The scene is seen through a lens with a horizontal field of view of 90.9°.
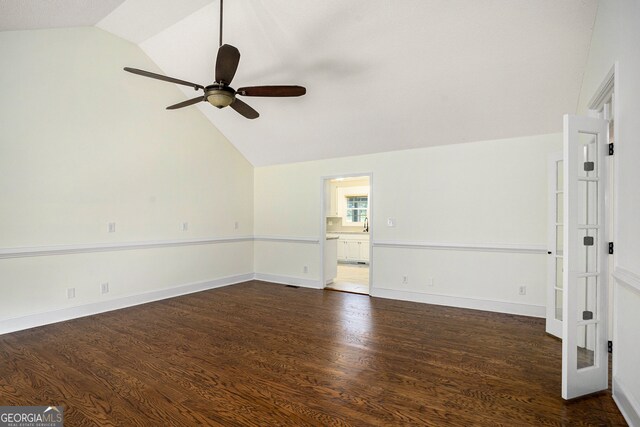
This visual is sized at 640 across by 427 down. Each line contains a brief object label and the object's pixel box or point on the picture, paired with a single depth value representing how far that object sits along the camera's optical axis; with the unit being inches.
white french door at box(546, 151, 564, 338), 128.9
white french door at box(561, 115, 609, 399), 82.5
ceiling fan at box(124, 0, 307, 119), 98.0
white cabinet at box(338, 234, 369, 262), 327.6
